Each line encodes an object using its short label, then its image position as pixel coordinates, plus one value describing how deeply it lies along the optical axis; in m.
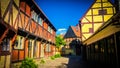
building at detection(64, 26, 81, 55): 23.83
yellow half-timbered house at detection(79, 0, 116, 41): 12.96
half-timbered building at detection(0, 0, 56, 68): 4.51
